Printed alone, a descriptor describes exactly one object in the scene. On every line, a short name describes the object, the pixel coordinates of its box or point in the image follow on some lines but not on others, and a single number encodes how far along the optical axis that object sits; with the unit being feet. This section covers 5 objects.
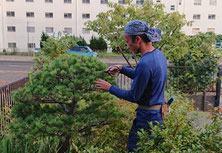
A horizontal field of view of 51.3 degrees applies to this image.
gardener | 7.45
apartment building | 112.57
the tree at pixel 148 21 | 18.79
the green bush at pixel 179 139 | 6.19
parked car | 81.46
